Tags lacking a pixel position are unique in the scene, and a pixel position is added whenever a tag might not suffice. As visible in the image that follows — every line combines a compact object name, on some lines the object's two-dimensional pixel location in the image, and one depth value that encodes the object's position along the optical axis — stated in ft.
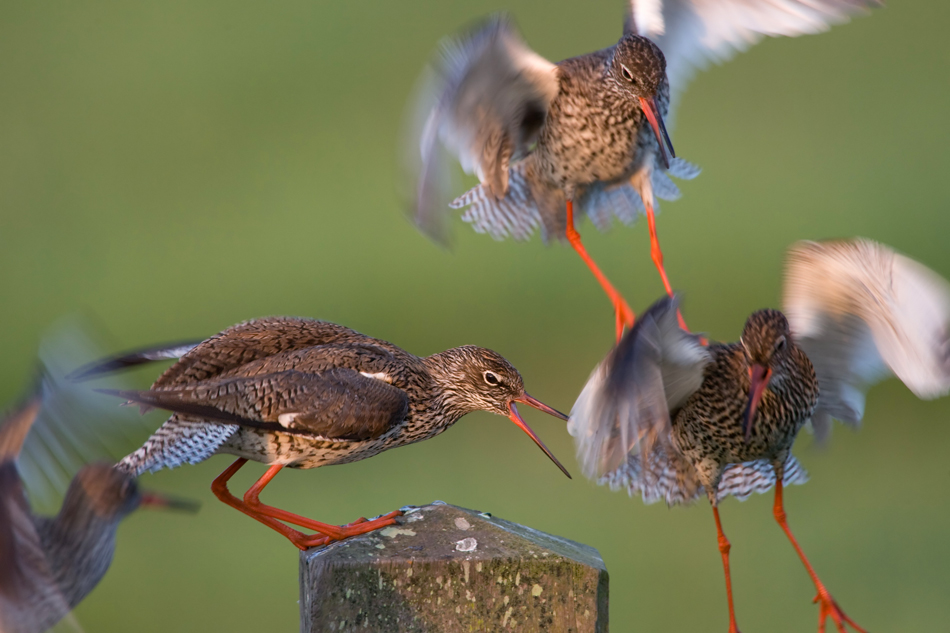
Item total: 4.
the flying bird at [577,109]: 28.02
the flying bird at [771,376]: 19.34
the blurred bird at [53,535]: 16.75
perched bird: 19.43
